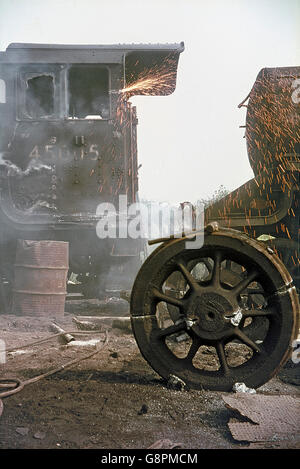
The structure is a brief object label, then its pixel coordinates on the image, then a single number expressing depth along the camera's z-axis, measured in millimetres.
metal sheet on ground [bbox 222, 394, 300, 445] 2248
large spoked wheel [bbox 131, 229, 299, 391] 2721
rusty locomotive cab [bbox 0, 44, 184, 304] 6977
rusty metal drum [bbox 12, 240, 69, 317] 6598
